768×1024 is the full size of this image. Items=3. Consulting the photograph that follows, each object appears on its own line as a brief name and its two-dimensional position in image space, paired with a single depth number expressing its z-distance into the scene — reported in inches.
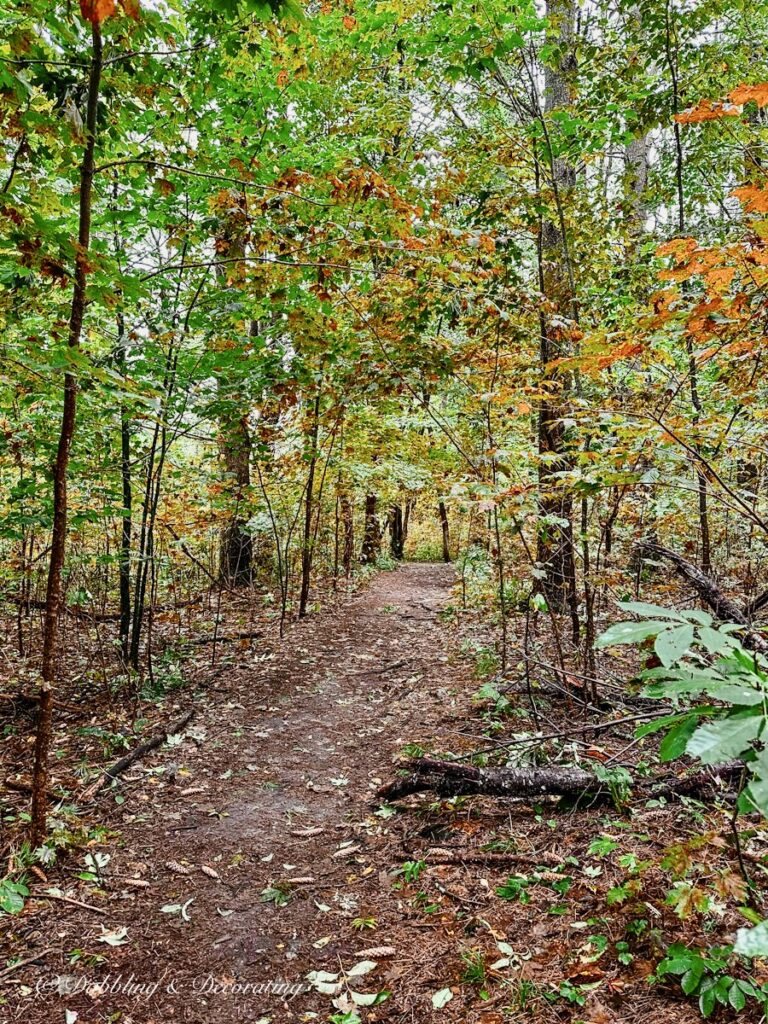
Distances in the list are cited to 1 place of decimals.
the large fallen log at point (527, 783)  127.3
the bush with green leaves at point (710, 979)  75.9
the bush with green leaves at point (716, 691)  40.2
